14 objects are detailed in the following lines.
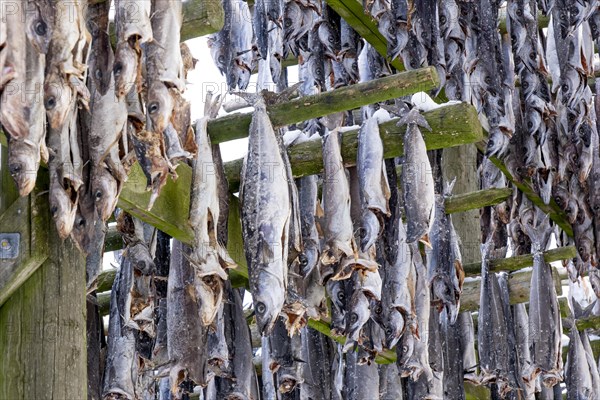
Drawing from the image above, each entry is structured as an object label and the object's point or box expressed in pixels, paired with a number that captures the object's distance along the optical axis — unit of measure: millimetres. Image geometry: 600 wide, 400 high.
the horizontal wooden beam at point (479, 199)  9384
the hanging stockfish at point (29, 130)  5377
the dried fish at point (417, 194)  8036
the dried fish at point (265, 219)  7107
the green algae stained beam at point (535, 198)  12151
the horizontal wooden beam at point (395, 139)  7811
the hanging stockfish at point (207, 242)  7241
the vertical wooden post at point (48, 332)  6237
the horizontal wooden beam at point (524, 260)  10582
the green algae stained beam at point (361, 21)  10486
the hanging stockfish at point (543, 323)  10615
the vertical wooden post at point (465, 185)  12409
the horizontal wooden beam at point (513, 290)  11012
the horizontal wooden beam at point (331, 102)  7343
